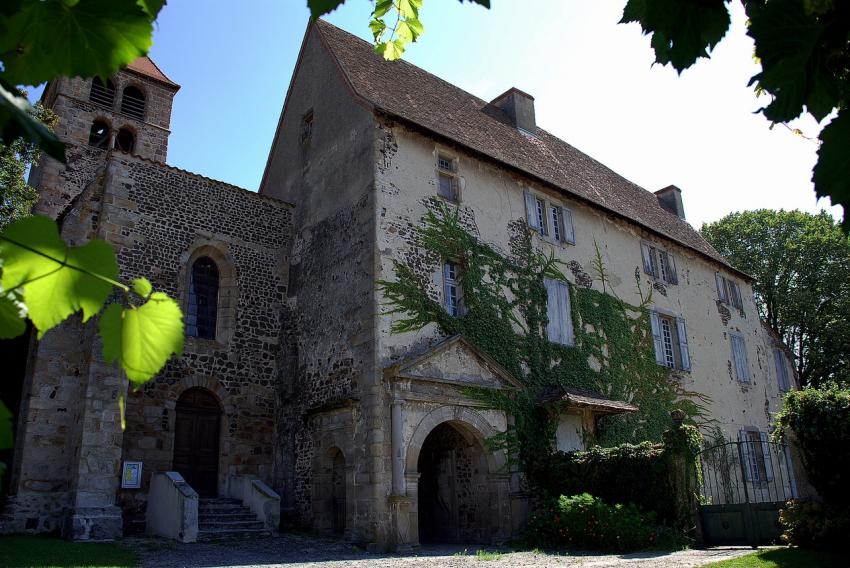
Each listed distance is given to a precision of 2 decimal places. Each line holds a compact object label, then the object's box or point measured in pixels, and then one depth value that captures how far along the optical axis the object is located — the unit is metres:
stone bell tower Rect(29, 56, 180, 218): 21.09
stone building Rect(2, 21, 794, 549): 12.48
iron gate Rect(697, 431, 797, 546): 11.62
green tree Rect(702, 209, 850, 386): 30.20
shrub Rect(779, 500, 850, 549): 9.57
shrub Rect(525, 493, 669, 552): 11.16
